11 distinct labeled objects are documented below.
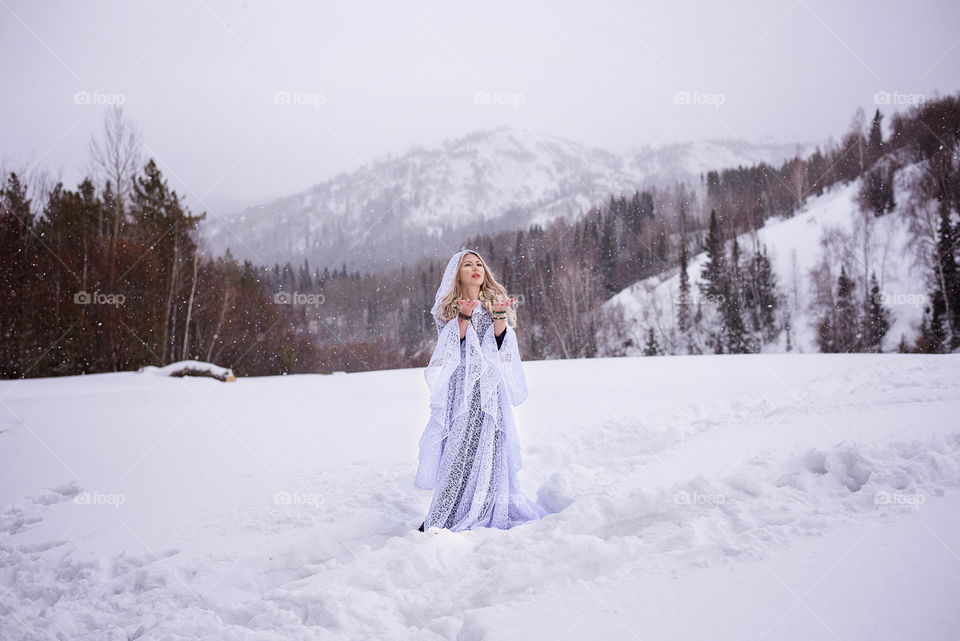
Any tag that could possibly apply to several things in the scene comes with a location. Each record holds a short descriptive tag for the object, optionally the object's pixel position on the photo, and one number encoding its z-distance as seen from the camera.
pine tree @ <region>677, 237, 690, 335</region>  35.56
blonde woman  4.14
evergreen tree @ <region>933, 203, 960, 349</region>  28.27
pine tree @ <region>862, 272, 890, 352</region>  29.89
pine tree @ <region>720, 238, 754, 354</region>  33.00
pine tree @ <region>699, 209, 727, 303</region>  35.50
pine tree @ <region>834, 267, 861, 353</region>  30.55
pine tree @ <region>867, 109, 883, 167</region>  45.53
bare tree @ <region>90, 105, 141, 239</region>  26.52
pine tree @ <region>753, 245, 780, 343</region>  33.47
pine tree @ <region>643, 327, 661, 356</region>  33.91
